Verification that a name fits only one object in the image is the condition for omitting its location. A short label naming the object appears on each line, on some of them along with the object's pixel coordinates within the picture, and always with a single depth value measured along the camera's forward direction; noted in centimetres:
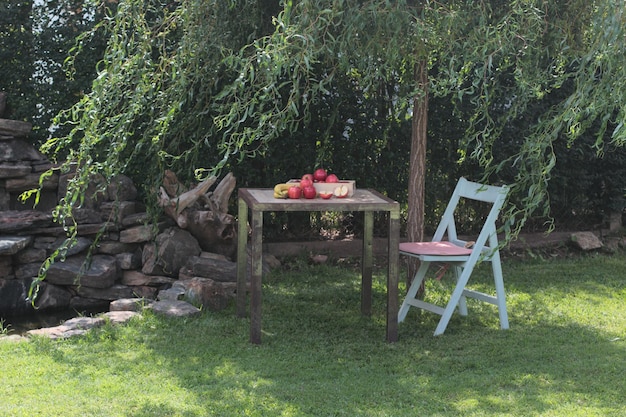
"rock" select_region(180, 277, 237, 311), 625
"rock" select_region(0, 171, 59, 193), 773
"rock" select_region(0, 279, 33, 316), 703
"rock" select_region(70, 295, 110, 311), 705
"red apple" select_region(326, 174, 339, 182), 557
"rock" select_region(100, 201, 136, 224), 755
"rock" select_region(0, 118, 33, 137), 780
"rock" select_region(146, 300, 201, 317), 591
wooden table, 518
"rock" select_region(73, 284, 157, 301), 712
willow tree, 448
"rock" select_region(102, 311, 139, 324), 575
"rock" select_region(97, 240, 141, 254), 744
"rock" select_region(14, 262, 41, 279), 733
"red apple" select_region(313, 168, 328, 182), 559
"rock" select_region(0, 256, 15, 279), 728
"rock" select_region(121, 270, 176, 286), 718
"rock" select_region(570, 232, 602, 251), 889
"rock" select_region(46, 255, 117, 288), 709
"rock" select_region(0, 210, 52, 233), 731
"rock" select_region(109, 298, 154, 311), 612
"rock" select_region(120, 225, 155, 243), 743
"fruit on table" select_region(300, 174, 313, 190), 536
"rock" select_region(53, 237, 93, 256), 727
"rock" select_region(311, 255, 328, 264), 820
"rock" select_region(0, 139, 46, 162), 776
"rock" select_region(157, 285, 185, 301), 632
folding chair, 550
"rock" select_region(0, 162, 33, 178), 764
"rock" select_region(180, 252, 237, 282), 698
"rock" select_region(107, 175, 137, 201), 777
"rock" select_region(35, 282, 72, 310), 704
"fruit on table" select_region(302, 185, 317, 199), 533
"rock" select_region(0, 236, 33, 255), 710
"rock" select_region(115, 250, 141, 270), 734
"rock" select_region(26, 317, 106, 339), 544
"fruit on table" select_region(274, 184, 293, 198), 538
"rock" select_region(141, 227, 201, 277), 720
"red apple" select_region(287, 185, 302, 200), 535
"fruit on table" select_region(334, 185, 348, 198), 545
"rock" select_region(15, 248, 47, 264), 738
